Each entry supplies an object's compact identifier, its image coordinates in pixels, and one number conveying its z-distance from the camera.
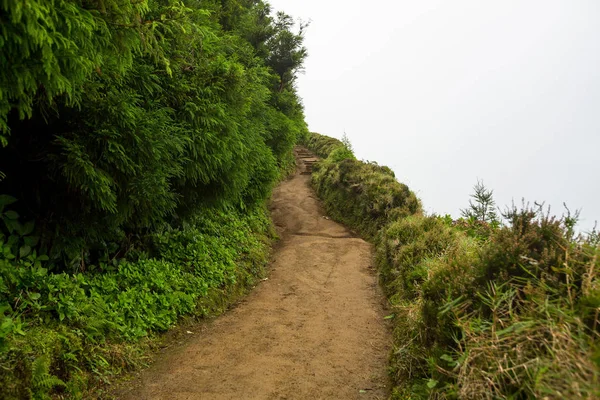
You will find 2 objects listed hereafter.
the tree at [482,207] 11.78
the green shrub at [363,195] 12.09
